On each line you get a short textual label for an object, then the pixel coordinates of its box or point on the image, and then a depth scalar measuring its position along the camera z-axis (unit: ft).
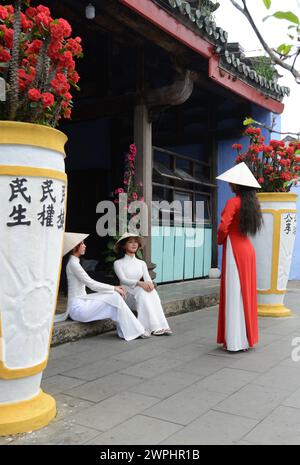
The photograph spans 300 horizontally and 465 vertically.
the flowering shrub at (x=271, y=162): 21.04
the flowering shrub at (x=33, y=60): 8.52
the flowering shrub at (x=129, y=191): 19.29
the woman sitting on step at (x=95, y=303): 15.93
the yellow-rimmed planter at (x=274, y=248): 20.68
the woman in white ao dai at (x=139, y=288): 16.71
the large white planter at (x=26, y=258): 8.36
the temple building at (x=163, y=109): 17.72
